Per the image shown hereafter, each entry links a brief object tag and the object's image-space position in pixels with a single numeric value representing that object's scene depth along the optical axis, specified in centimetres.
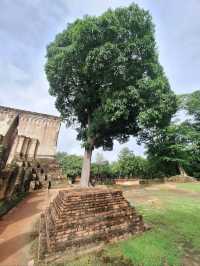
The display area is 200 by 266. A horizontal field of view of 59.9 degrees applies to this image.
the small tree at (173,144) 2111
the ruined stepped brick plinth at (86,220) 381
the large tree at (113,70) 986
